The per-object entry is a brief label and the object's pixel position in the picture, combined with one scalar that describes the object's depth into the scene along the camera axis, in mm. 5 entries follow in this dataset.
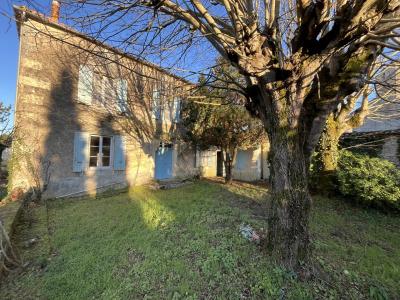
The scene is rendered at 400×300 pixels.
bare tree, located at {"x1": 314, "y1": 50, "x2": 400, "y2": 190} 7388
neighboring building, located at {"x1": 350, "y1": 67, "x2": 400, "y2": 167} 8547
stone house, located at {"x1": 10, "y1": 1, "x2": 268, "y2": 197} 7414
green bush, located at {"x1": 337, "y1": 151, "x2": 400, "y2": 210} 6301
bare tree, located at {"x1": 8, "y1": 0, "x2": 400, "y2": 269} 2643
